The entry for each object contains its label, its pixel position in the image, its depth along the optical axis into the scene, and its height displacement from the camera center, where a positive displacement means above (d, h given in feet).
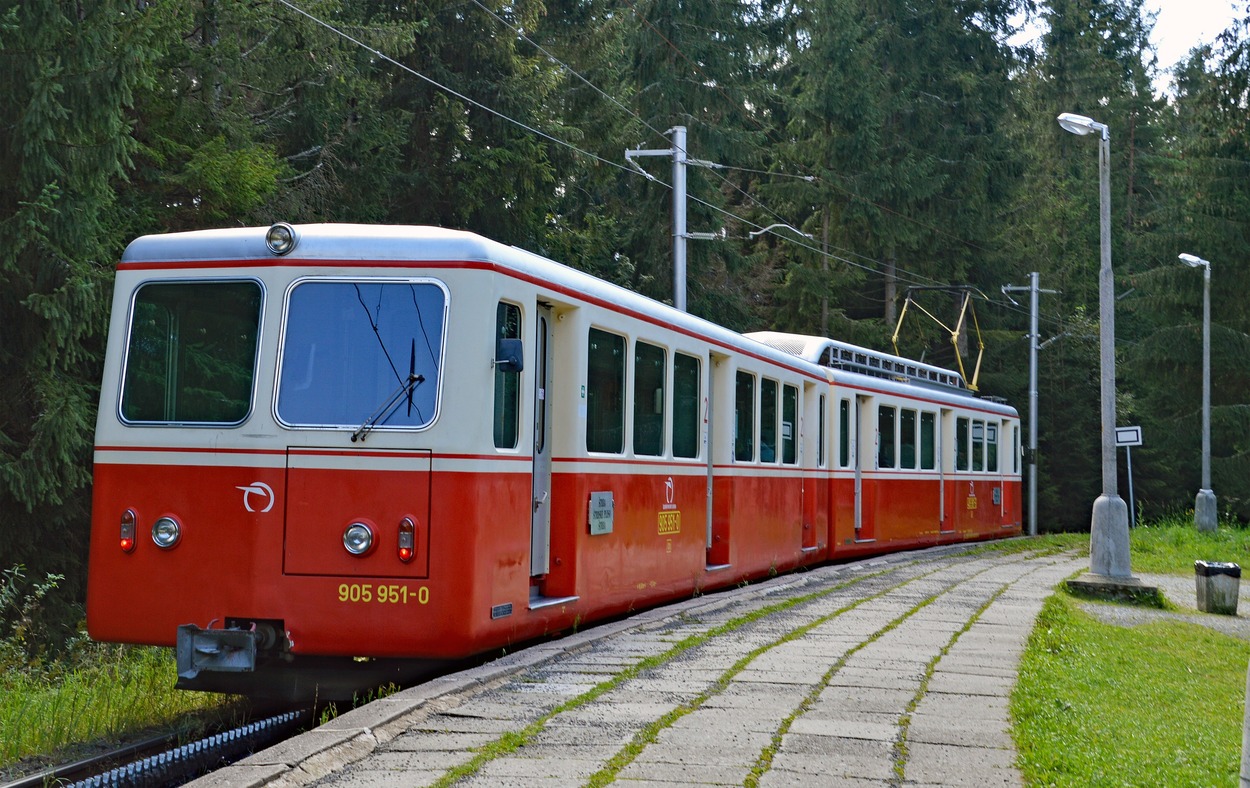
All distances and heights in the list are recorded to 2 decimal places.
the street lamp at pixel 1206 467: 92.84 +3.57
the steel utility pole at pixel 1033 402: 133.08 +10.48
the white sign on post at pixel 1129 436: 104.78 +5.62
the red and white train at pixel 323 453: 27.37 +0.90
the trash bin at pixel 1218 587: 49.85 -2.30
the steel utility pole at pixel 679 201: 76.85 +16.32
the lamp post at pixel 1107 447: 51.01 +2.44
